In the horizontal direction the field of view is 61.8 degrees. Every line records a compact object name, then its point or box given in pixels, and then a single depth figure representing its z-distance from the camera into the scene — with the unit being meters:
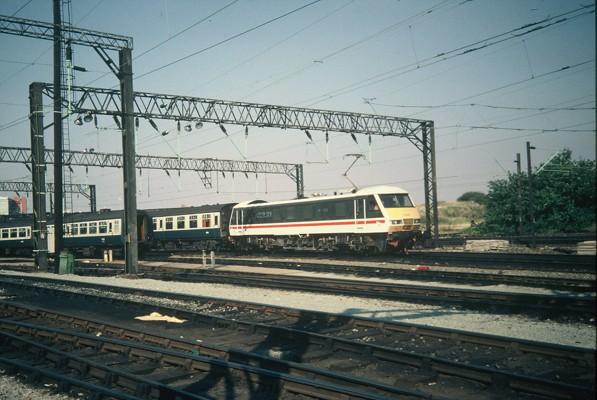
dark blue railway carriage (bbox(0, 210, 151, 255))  36.16
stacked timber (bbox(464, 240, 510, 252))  28.05
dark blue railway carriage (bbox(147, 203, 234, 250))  35.44
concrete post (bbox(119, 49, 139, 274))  22.77
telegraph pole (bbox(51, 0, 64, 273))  25.72
